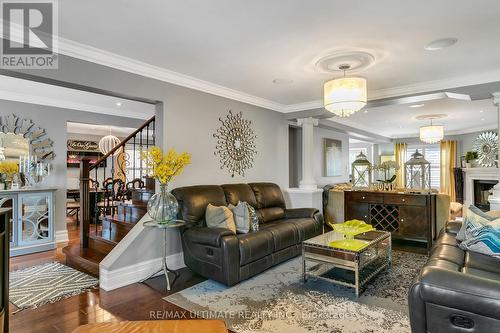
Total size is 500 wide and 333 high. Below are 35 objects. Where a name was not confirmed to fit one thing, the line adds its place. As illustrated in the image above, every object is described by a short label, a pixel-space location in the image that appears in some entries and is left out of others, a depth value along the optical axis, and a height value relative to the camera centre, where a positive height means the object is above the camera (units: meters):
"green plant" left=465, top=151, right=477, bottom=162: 7.83 +0.32
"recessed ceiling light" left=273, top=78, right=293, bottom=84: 4.08 +1.22
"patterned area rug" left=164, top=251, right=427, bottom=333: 2.35 -1.23
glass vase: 3.18 -0.40
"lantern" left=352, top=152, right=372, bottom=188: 5.45 -0.06
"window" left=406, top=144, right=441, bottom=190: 10.24 +0.36
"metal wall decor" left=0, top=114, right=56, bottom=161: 4.83 +0.64
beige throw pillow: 3.43 -0.56
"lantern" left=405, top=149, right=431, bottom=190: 4.95 -0.08
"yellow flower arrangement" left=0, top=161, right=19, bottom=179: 4.46 +0.05
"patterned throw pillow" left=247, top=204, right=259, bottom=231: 3.66 -0.64
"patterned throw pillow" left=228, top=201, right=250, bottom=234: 3.56 -0.59
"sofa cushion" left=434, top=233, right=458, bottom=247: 2.68 -0.67
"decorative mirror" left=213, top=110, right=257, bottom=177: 4.54 +0.42
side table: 3.11 -0.62
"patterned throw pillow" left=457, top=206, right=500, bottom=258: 2.48 -0.58
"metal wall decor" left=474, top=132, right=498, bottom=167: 7.51 +0.48
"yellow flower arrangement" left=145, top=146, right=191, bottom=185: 3.27 +0.07
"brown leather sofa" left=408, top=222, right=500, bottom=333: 1.33 -0.63
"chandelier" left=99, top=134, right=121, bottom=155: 7.09 +0.65
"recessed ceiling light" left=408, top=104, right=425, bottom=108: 5.86 +1.24
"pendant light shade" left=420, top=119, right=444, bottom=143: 6.54 +0.78
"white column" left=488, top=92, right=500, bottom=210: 3.92 -0.37
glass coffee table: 2.87 -0.92
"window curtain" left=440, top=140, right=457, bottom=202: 9.71 +0.10
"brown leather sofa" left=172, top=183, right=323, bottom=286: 3.09 -0.77
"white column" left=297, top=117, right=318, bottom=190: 5.65 +0.33
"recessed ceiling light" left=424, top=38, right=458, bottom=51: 2.87 +1.23
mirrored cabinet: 4.40 -0.74
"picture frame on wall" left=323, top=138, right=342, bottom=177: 7.73 +0.31
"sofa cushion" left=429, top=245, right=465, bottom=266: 2.19 -0.67
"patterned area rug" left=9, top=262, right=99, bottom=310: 2.90 -1.24
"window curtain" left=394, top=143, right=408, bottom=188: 10.64 +0.45
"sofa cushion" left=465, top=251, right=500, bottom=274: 2.20 -0.73
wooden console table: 4.58 -0.72
